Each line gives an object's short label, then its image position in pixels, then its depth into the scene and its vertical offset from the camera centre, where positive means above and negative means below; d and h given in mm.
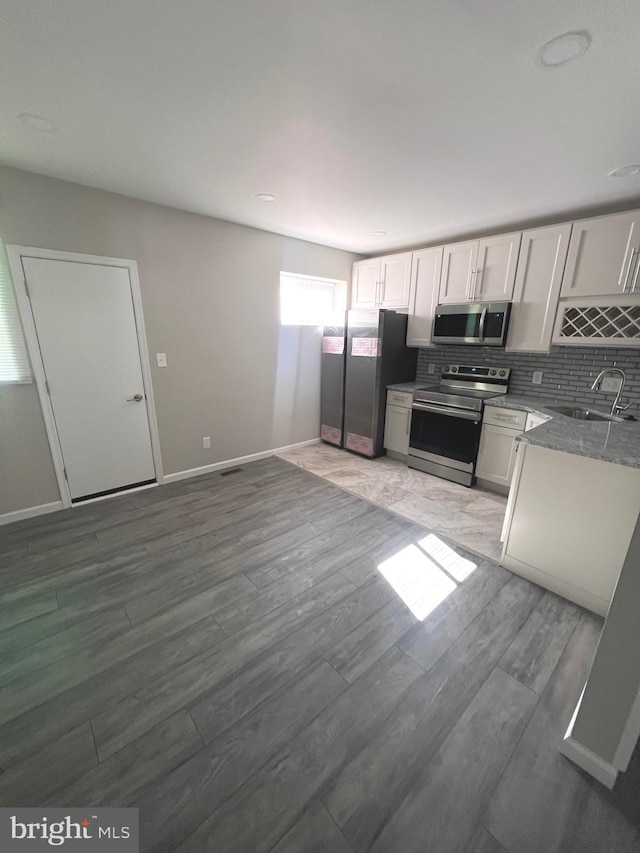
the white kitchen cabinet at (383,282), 3953 +711
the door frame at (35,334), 2389 +30
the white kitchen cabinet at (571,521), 1761 -1031
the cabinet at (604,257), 2479 +670
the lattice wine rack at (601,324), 2584 +153
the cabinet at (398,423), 3879 -993
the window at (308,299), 4051 +508
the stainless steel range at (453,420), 3328 -825
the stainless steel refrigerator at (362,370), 3816 -384
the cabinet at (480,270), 3113 +700
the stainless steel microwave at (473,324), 3176 +172
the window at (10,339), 2369 -45
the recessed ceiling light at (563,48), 1153 +1053
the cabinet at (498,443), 3031 -962
